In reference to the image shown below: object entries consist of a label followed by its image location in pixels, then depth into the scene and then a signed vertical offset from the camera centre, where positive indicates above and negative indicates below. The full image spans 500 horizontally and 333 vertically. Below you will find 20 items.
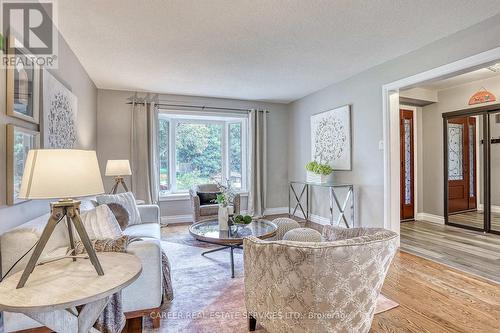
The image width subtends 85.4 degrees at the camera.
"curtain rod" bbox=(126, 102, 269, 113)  4.85 +1.15
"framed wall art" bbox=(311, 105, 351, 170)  4.10 +0.49
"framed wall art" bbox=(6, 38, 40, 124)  1.68 +0.56
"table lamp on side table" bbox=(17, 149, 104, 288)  1.20 -0.06
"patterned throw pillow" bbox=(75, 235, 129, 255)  1.66 -0.48
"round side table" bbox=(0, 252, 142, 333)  1.04 -0.50
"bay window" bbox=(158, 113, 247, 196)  5.12 +0.35
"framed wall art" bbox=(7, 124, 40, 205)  1.68 +0.08
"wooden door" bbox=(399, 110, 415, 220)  4.95 +0.04
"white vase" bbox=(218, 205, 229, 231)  2.89 -0.53
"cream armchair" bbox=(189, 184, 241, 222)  4.20 -0.62
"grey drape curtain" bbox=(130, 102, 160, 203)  4.64 +0.27
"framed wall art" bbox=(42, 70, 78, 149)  2.21 +0.51
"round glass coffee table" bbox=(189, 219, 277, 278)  2.48 -0.64
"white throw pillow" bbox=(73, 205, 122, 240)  1.88 -0.39
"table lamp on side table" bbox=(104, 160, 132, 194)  3.74 +0.01
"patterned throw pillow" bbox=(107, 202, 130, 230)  2.72 -0.45
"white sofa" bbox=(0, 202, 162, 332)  1.53 -0.56
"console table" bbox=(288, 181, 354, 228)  3.94 -0.53
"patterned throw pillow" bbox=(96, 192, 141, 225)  2.95 -0.36
